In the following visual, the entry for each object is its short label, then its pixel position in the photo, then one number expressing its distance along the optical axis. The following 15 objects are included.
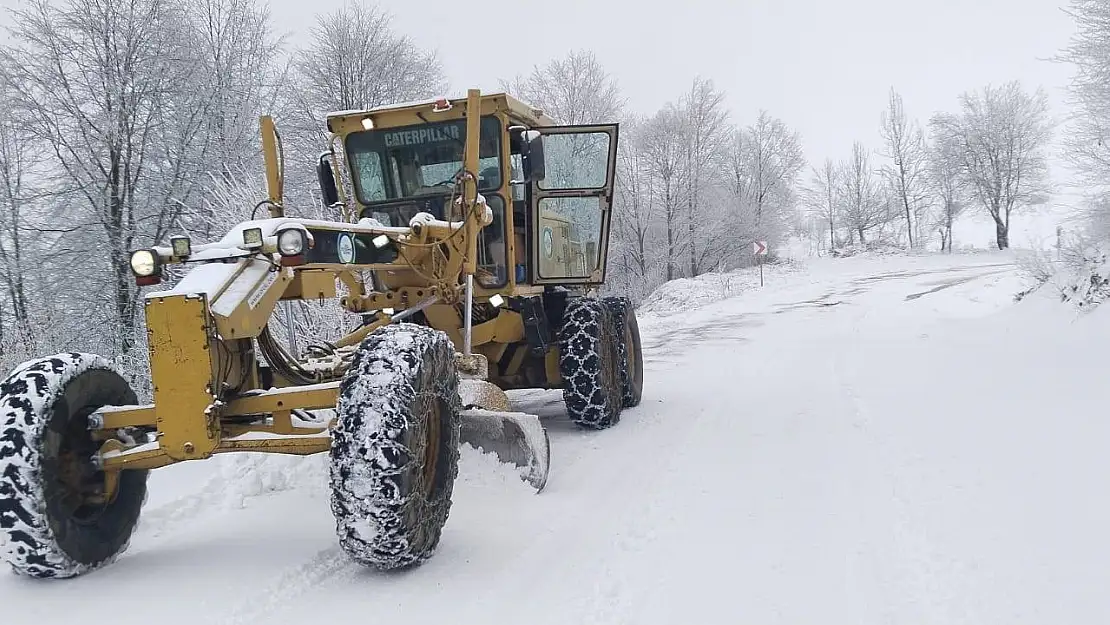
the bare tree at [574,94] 31.83
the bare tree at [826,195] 70.19
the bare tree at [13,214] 17.16
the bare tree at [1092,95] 15.18
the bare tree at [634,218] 35.38
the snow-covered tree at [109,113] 17.48
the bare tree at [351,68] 25.55
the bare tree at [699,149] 36.22
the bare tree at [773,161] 45.78
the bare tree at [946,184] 51.69
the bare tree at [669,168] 36.28
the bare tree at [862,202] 61.41
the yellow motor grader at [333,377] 3.33
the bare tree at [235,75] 20.56
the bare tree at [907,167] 56.31
